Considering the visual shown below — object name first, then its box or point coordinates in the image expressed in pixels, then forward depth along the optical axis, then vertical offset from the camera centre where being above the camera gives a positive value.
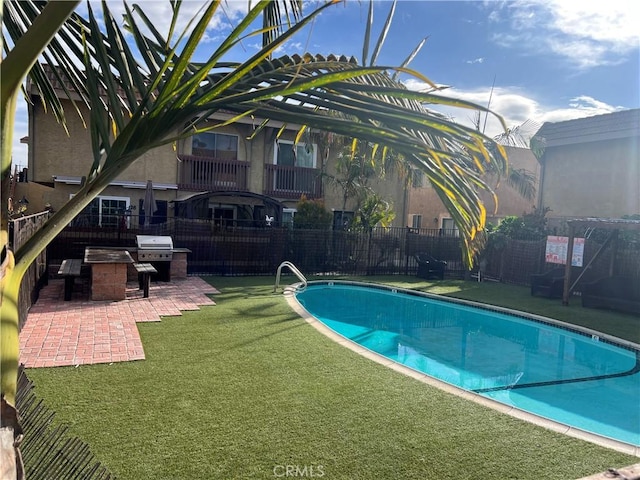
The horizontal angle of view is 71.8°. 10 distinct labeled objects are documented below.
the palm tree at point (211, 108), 1.44 +0.41
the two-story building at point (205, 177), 16.39 +1.77
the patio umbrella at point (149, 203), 15.52 +0.44
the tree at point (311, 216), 17.78 +0.29
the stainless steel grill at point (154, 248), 12.37 -0.92
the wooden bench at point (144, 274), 10.28 -1.40
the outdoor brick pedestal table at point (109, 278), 9.69 -1.43
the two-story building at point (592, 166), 16.78 +2.91
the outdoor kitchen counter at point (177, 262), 12.96 -1.38
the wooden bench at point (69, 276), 9.34 -1.37
